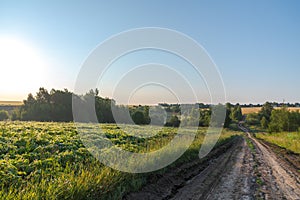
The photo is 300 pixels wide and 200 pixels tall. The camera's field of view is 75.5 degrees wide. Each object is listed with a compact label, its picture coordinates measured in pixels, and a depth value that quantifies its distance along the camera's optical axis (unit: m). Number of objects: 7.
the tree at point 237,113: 102.92
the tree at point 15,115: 53.02
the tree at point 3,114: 60.76
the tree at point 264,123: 71.70
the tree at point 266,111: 89.06
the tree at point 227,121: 61.41
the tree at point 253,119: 96.09
